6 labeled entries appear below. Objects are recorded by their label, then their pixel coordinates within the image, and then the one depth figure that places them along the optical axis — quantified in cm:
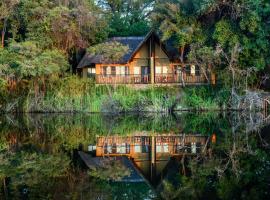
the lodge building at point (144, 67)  3778
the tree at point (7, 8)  3366
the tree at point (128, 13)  4682
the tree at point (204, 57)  3181
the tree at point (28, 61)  3094
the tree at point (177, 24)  3353
